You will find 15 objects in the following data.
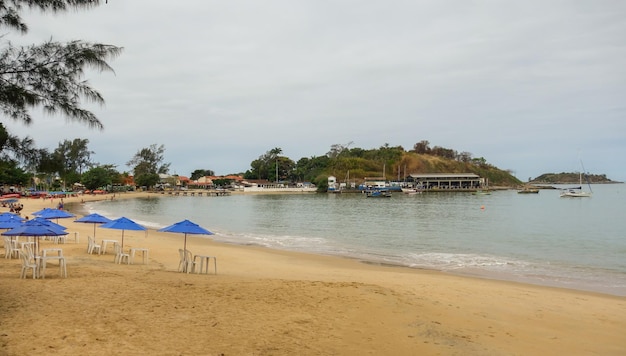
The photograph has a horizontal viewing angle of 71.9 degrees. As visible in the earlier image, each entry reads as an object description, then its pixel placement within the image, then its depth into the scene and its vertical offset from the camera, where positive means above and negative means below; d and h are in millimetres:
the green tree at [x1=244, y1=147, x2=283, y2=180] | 156125 +7443
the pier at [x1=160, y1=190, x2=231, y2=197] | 120125 -2485
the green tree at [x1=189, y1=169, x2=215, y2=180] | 169625 +4429
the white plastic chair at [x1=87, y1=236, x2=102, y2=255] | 16250 -2471
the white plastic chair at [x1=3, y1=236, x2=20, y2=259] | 13739 -2202
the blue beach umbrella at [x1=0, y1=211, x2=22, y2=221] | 16828 -1388
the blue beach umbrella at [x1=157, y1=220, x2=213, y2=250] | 13055 -1363
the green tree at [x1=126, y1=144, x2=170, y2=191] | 129750 +6564
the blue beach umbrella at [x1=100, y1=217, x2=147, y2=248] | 15008 -1479
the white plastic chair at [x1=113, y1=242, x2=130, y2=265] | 14289 -2460
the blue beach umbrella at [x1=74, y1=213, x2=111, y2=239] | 17219 -1470
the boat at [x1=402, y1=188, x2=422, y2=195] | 126000 -1036
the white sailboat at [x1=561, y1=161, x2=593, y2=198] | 97975 -1148
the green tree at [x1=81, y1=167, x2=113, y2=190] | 97250 +1043
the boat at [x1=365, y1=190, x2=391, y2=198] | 103188 -1882
